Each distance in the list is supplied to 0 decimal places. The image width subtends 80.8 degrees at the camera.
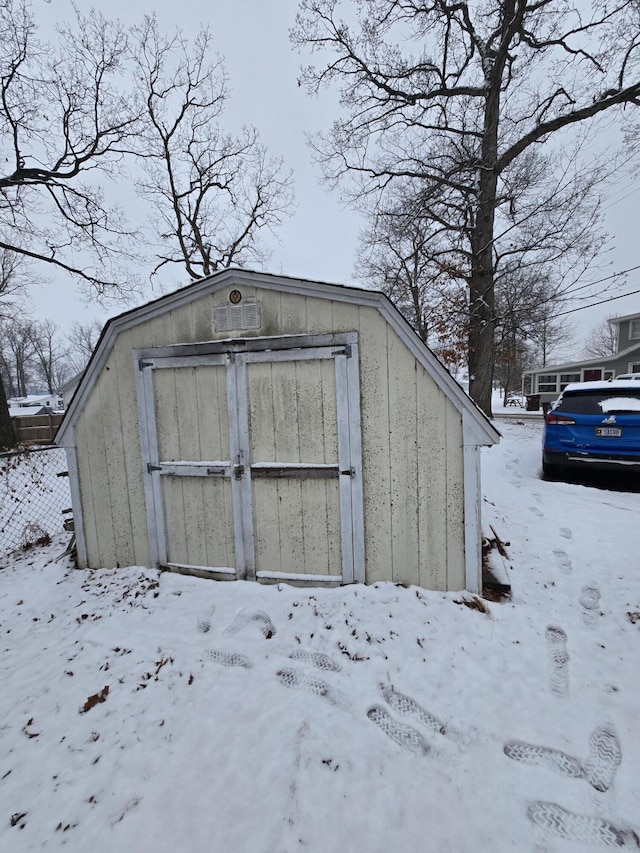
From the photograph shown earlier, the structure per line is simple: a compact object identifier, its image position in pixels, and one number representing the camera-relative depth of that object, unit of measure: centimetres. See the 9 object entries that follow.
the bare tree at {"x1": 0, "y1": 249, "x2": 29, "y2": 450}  2104
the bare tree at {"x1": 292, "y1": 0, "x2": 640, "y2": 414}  955
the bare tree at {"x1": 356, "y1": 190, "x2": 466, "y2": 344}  1199
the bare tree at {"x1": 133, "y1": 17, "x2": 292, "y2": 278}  1546
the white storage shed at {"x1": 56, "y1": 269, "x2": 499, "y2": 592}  318
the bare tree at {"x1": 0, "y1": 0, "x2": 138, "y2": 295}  1071
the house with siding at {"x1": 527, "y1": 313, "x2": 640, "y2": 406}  2259
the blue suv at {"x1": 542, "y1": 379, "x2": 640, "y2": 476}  530
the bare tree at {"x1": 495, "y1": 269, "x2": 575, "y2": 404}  1270
